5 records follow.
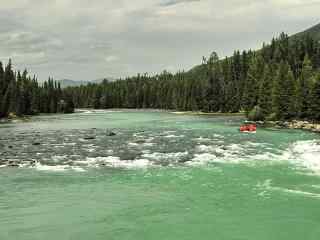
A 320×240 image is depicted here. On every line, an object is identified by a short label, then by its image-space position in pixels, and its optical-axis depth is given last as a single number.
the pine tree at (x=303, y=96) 91.19
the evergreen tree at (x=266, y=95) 106.12
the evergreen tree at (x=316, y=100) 86.94
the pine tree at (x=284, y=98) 98.31
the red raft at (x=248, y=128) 77.10
